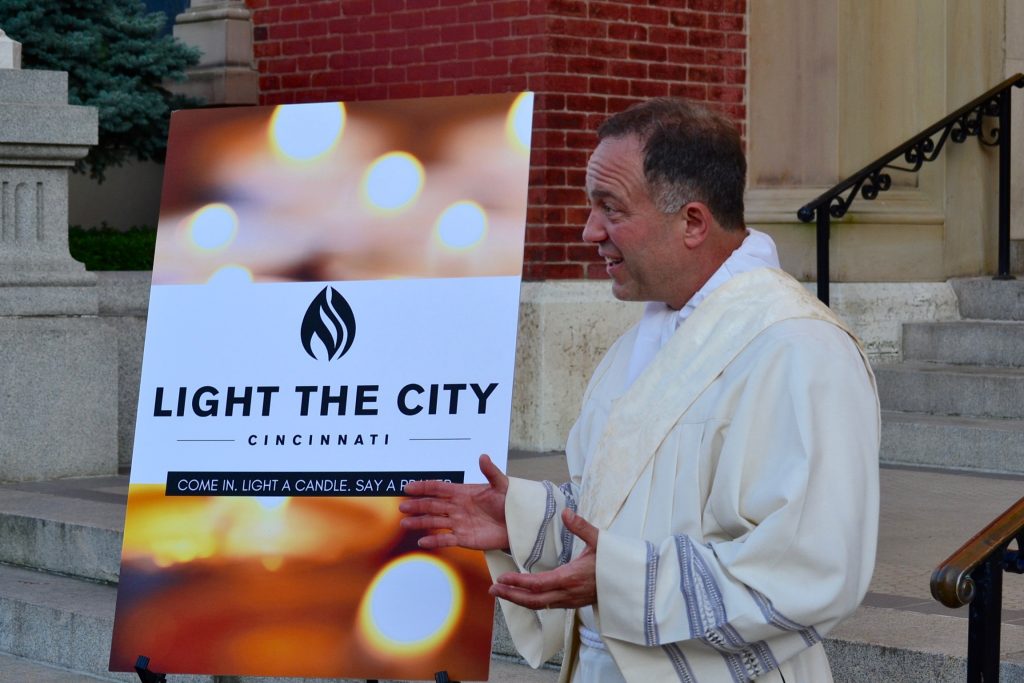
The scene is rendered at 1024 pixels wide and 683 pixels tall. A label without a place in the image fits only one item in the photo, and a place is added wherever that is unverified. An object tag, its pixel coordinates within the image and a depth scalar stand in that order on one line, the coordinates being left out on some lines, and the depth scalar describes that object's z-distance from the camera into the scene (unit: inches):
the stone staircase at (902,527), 170.1
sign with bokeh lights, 150.8
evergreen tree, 380.8
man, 93.5
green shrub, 378.0
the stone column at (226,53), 393.4
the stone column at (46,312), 296.2
